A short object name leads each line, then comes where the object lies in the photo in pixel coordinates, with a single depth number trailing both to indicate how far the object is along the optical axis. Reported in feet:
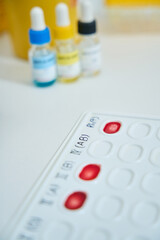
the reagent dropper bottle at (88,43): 1.91
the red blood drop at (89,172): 1.22
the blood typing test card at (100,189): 1.02
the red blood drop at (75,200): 1.10
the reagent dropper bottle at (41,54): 1.81
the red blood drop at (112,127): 1.46
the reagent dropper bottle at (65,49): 1.86
